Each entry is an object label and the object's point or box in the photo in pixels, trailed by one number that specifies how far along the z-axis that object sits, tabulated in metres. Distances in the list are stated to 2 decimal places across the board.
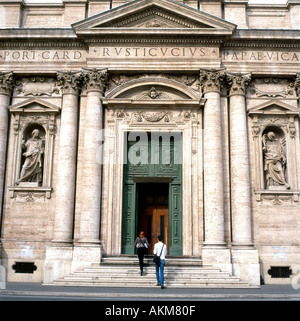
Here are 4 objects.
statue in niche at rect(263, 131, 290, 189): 19.07
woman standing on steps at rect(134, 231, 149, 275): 15.88
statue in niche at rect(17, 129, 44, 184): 19.38
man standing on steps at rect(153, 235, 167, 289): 14.64
